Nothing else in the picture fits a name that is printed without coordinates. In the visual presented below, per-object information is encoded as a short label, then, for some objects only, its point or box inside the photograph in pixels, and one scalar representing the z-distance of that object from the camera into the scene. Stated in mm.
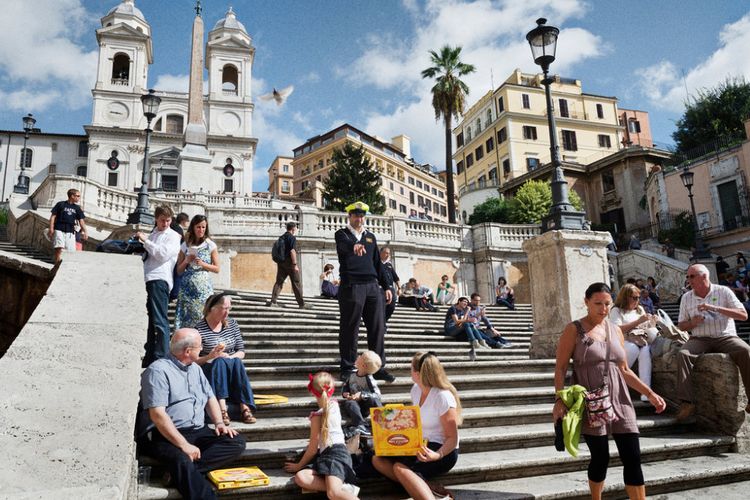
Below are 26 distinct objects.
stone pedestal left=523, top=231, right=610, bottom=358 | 7617
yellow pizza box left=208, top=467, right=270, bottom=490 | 3570
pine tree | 40531
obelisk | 31719
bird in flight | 35625
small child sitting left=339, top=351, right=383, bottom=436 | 4773
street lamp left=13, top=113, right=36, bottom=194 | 20317
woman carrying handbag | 3678
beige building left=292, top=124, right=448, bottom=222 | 70125
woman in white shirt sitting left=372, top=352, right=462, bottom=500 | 3719
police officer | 5902
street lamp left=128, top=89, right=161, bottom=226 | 13648
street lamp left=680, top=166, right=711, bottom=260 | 19438
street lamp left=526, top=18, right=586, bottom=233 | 7793
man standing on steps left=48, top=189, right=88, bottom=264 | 8859
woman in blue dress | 5930
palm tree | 33844
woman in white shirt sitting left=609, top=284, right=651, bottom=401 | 6125
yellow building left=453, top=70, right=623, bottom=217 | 47812
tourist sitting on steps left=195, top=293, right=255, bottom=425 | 4645
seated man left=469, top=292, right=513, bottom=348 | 10039
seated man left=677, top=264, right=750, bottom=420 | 5332
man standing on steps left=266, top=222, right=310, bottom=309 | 11484
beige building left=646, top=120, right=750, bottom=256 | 29172
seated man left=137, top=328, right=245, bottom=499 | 3508
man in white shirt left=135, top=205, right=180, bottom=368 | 5543
